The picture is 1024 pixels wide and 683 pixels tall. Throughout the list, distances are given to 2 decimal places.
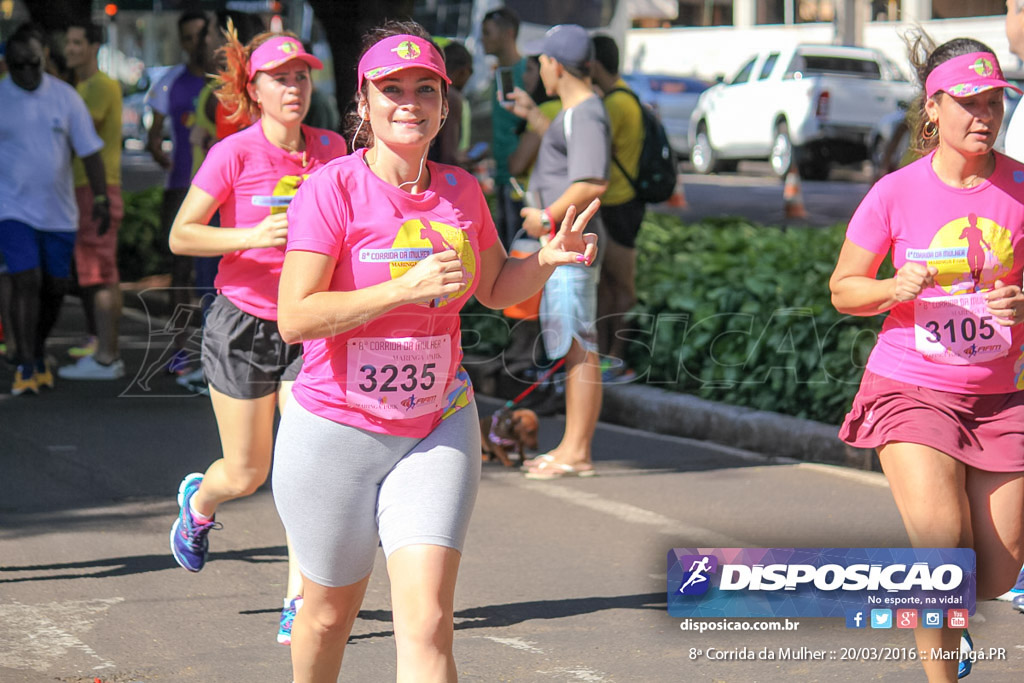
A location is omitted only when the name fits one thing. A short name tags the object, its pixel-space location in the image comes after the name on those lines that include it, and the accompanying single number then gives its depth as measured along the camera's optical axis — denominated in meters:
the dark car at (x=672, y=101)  55.09
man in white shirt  17.92
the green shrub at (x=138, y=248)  27.31
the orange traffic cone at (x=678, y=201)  37.93
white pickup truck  47.76
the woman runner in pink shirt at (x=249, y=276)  9.83
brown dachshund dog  15.06
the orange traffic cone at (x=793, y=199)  34.26
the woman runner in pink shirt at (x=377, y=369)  6.88
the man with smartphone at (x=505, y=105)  17.21
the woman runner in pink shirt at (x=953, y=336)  7.90
